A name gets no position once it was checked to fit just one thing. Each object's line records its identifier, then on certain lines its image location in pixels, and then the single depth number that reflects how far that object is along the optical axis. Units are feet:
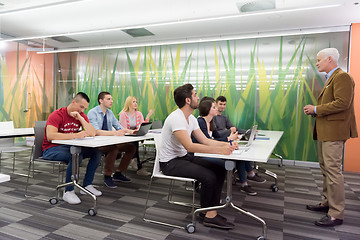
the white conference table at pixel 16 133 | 11.28
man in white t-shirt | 7.70
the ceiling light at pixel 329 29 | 17.16
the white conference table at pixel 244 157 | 6.95
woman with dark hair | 10.07
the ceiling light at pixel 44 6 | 13.58
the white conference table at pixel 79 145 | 8.77
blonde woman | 15.25
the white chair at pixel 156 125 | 17.44
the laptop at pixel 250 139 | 9.01
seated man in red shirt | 9.71
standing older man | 8.29
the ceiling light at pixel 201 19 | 12.37
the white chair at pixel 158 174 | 7.86
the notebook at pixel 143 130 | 11.76
